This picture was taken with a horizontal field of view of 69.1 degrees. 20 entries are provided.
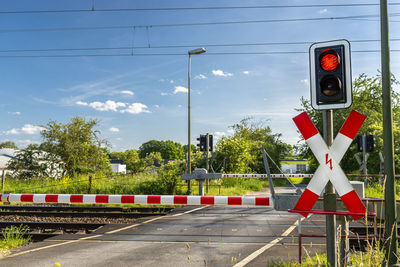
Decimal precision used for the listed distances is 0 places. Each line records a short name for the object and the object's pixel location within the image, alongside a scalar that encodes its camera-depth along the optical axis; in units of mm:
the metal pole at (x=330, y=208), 3061
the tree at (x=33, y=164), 23156
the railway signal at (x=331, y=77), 3131
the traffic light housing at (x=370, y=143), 14414
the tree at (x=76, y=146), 23781
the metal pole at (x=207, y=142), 15806
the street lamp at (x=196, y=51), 15258
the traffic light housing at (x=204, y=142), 15891
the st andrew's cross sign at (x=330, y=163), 2979
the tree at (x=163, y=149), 116125
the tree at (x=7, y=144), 107762
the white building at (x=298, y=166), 61366
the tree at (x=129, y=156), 52684
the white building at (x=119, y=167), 59656
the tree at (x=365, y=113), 22016
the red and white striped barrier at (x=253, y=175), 13047
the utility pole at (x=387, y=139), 4102
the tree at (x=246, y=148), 24719
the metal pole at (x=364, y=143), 14508
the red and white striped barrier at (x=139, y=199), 5336
